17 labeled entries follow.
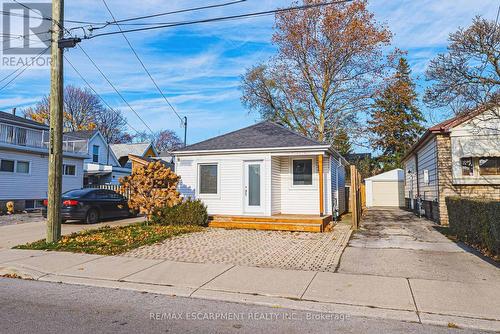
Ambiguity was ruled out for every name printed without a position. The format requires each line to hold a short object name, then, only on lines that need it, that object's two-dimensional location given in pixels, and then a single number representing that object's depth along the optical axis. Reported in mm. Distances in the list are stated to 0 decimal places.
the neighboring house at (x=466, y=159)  12969
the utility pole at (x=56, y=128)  9047
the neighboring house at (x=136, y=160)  20186
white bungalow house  13422
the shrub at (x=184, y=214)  12945
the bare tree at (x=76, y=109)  46844
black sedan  14203
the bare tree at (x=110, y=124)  52041
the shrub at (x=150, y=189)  12969
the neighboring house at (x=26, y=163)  19844
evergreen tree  24469
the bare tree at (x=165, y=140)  65250
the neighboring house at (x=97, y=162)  29641
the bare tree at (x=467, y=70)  10086
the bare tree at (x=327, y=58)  23156
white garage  29422
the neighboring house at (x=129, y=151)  39312
